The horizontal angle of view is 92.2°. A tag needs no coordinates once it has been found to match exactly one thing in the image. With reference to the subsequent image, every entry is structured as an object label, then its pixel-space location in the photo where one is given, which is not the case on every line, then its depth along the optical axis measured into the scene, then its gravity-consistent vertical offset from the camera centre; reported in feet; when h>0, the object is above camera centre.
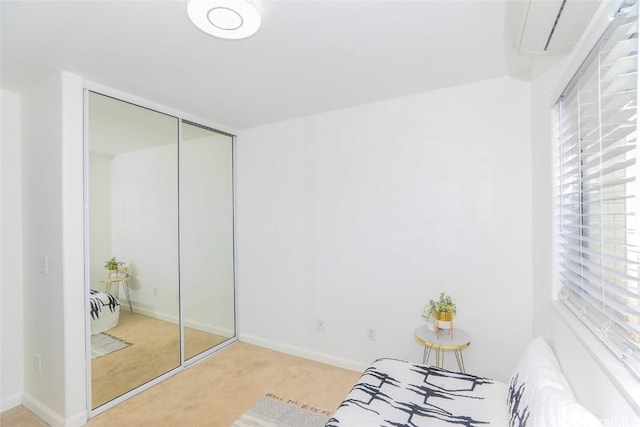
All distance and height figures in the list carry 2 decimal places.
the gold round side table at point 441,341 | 6.79 -2.91
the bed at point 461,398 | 3.60 -3.14
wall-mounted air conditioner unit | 3.86 +2.58
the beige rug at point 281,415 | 6.97 -4.75
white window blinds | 3.09 +0.28
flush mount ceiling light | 4.57 +3.10
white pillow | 3.11 -2.21
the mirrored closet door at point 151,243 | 7.75 -0.86
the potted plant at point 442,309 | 7.29 -2.33
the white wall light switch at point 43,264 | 7.27 -1.17
